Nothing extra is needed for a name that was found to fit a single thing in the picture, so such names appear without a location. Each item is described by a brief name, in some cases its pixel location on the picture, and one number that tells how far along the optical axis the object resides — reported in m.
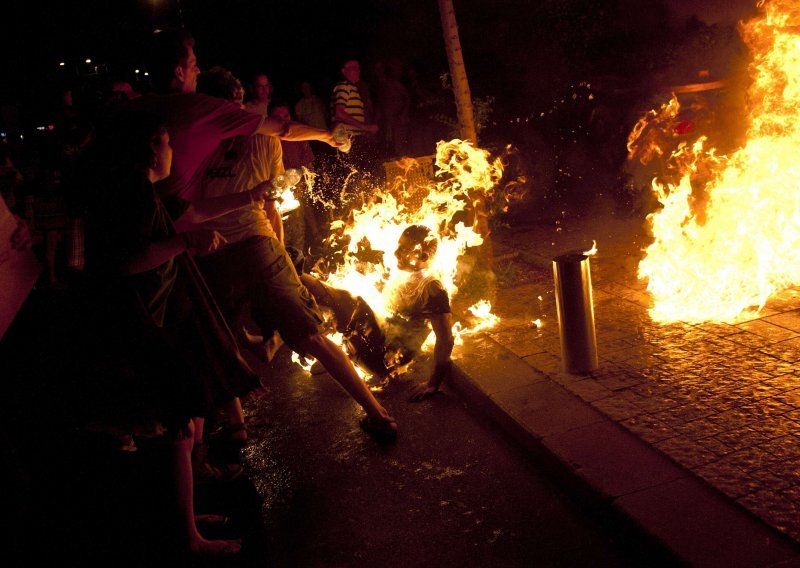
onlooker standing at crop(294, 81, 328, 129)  12.37
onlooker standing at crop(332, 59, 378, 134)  11.58
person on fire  5.11
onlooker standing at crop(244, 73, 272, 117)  10.40
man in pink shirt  4.02
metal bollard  4.77
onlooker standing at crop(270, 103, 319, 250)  9.08
